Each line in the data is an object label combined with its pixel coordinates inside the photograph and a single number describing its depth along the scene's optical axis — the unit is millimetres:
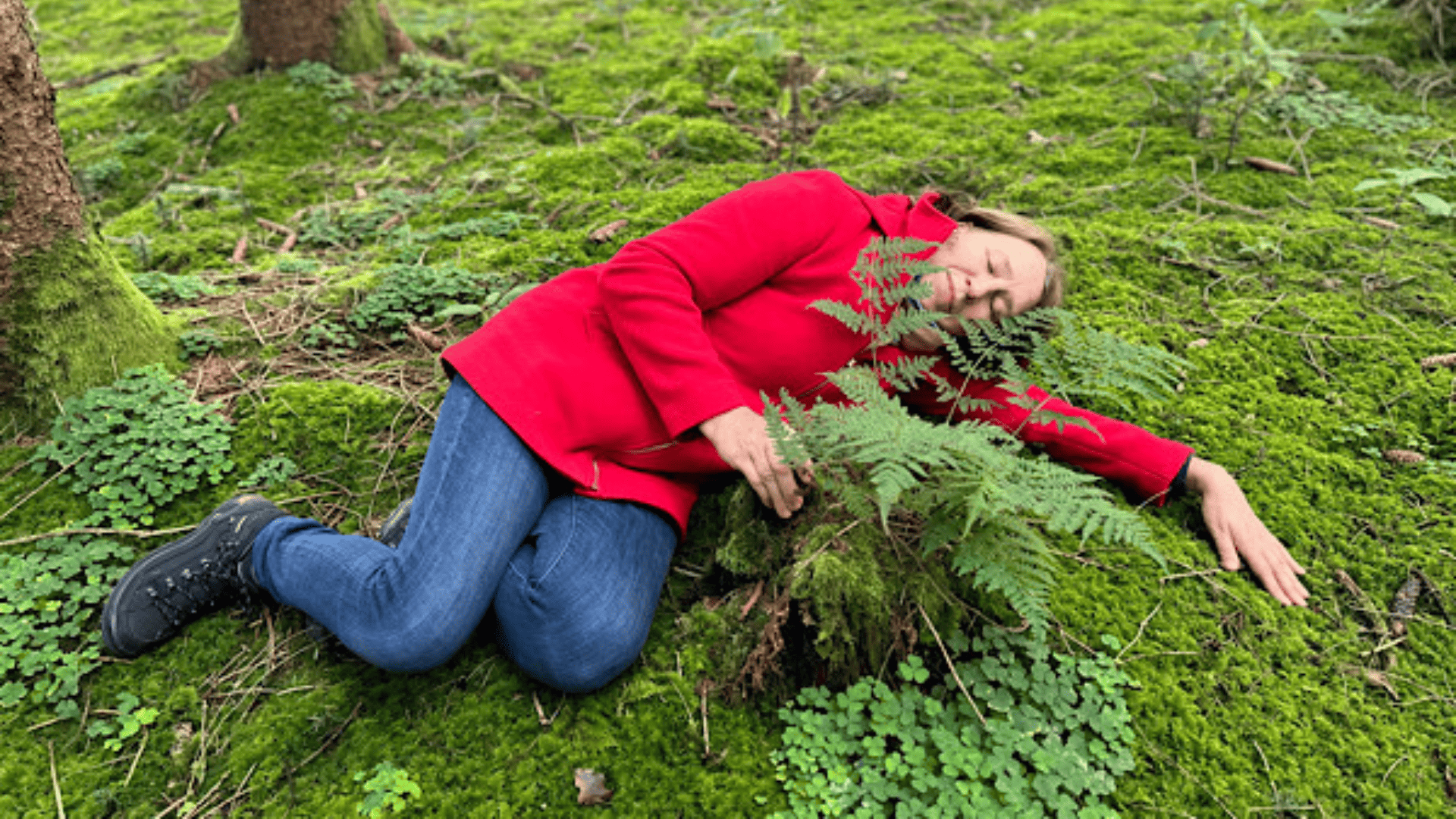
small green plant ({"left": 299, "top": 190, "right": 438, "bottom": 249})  4484
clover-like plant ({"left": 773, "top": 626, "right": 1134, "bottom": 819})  2090
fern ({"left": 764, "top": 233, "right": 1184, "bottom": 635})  1844
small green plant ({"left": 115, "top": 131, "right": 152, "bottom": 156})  5297
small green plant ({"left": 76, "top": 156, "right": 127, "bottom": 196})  4996
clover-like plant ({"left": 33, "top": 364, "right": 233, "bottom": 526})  2807
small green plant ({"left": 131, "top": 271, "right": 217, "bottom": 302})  3682
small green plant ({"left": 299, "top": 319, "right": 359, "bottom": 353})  3570
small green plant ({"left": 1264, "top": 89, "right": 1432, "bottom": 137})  4996
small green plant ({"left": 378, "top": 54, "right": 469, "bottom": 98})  6000
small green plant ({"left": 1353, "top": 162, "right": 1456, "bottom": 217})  4212
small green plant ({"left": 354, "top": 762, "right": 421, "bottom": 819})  2078
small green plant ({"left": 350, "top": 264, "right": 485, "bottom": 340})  3727
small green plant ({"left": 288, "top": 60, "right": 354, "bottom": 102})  5715
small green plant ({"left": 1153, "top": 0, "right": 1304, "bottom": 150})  4742
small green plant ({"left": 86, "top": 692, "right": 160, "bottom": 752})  2244
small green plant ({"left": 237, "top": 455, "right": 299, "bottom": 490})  2941
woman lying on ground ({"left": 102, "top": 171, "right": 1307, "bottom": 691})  2354
